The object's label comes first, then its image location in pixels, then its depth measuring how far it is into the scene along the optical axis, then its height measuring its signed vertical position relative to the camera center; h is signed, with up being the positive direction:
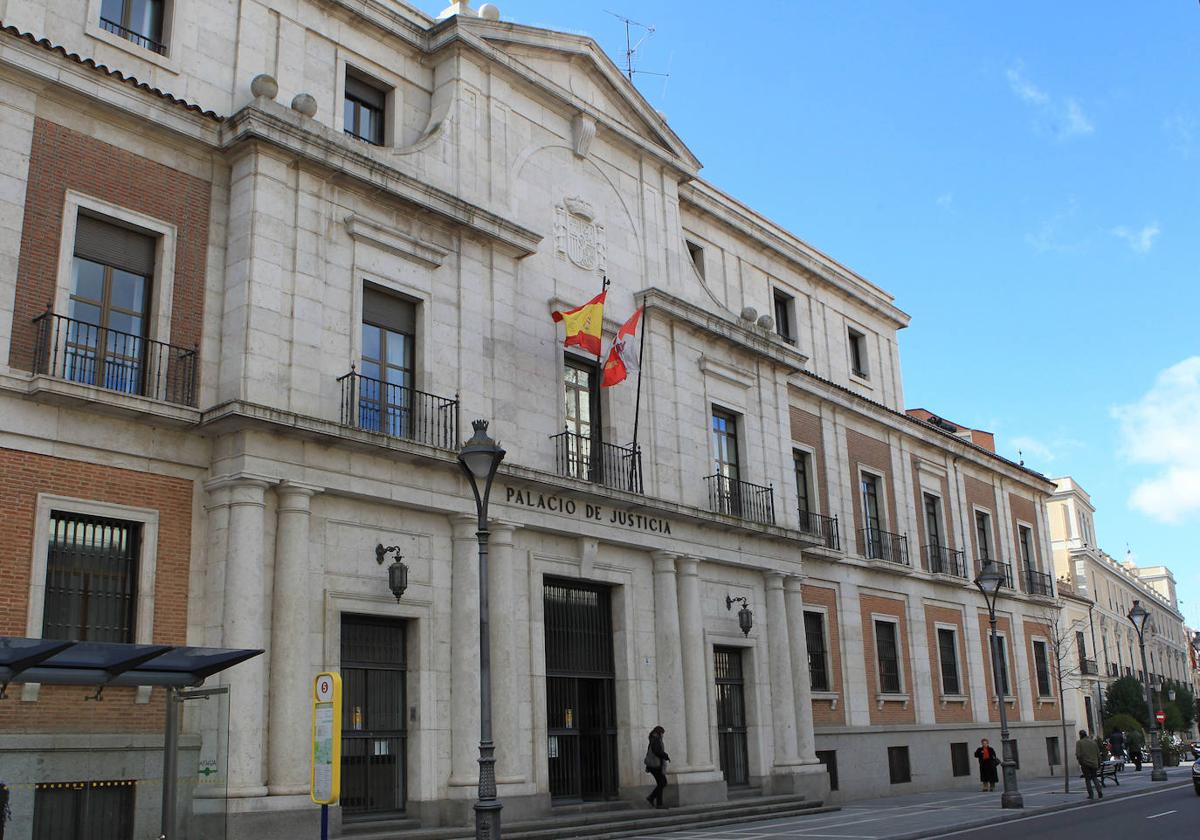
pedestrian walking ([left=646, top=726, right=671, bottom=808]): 19.55 -0.60
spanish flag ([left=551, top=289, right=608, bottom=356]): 19.72 +6.63
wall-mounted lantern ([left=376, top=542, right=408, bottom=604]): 16.34 +2.13
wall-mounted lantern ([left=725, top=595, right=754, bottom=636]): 23.05 +2.05
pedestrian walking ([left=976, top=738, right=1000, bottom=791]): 29.64 -1.19
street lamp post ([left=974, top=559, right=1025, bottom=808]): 22.95 -0.51
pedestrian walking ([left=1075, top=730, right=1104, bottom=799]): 25.53 -0.95
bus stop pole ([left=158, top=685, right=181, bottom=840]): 11.61 -0.24
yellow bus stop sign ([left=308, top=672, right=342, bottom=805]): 9.43 -0.03
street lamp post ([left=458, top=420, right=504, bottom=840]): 11.21 +1.05
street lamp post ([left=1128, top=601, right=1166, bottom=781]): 32.66 -0.94
